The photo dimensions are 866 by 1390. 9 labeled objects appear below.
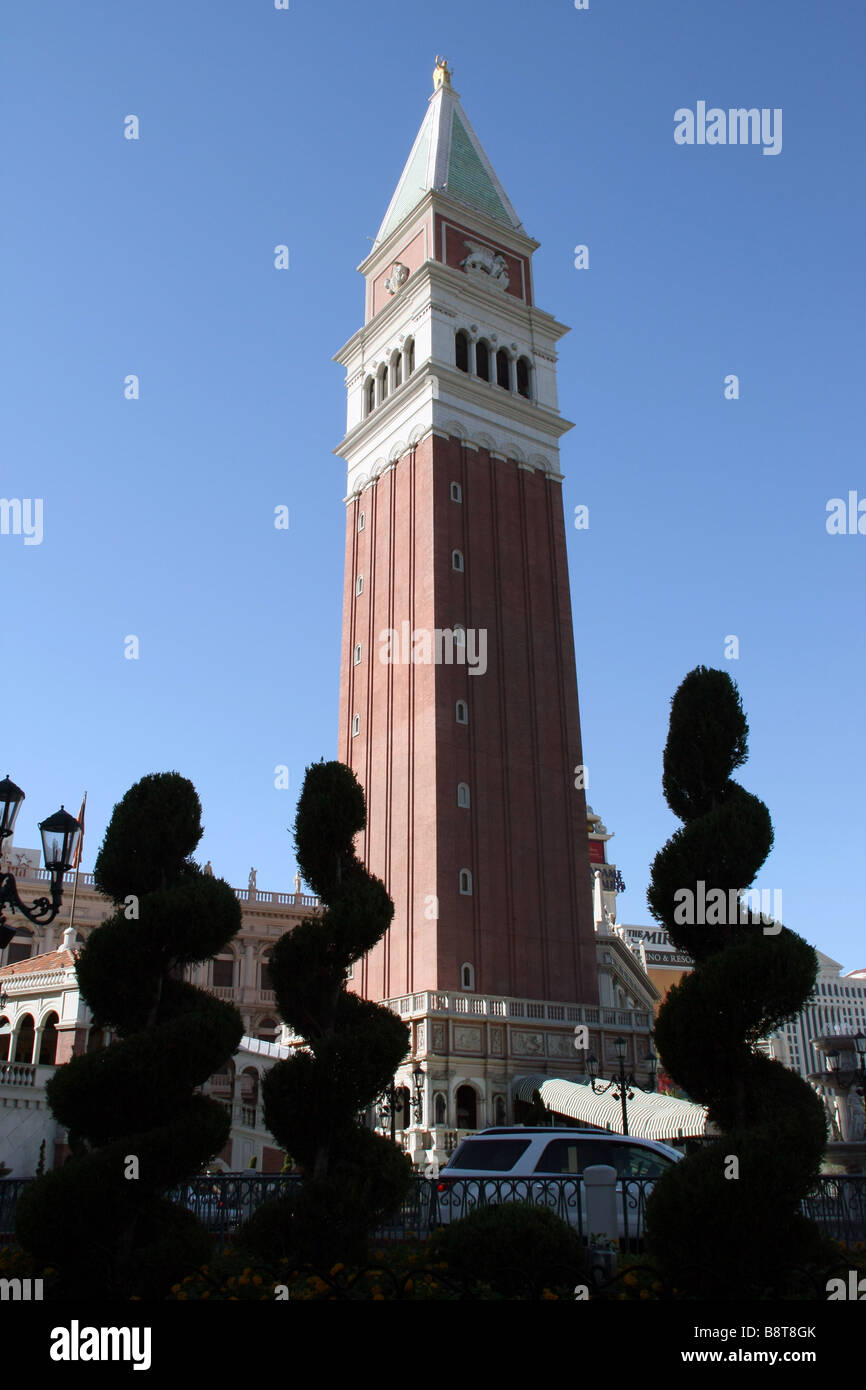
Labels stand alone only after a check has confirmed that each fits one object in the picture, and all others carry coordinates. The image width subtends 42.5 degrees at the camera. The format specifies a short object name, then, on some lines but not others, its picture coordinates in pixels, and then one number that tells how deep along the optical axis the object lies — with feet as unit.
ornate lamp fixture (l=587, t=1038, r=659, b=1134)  87.51
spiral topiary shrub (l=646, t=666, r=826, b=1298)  32.60
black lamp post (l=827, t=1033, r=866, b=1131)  80.10
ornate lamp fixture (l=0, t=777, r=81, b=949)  43.98
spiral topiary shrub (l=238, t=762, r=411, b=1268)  38.78
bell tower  130.52
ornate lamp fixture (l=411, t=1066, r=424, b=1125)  108.05
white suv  41.42
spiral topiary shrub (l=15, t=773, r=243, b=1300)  37.01
